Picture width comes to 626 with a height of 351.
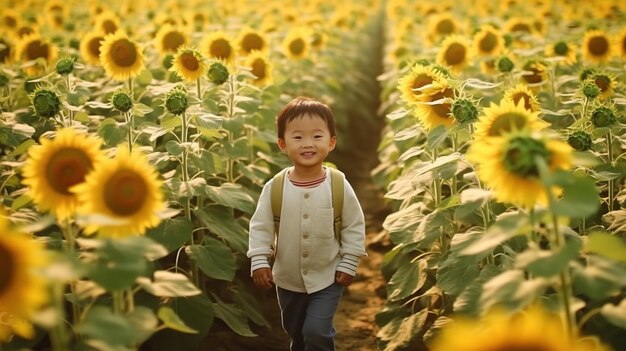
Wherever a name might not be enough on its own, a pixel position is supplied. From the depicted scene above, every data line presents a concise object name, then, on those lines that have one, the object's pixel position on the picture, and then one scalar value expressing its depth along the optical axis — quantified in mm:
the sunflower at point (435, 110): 3246
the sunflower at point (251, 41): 5281
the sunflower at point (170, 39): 5055
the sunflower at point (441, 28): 7180
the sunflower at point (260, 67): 4699
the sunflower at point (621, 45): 4984
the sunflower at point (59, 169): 2252
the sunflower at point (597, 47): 5102
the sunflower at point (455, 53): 4777
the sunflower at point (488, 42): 5297
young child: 2887
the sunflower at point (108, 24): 6005
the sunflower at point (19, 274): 1656
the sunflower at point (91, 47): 4824
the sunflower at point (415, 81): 3525
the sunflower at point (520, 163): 1838
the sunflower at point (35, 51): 4955
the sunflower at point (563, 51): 5023
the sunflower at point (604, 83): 3775
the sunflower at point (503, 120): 2367
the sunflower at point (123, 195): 2090
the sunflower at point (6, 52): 5168
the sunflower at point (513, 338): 1427
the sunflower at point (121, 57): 4211
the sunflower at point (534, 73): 4570
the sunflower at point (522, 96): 3311
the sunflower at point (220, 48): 4660
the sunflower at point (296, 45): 6039
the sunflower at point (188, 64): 3877
